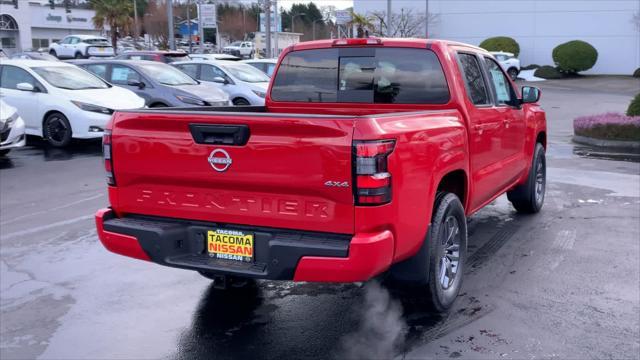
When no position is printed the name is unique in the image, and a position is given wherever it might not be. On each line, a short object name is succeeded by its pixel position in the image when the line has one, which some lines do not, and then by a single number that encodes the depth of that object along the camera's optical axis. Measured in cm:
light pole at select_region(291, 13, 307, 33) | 9806
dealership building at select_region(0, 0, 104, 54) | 6188
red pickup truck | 375
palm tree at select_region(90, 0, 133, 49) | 5906
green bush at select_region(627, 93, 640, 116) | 1525
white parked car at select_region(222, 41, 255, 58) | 5707
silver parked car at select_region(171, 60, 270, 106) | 1808
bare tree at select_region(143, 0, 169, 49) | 6494
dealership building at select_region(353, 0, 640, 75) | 4534
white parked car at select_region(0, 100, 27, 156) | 1111
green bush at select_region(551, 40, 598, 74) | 4362
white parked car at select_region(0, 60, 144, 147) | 1270
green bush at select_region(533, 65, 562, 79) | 4409
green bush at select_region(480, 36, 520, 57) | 4653
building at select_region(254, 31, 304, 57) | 7261
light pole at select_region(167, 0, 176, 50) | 3028
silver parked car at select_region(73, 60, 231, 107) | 1497
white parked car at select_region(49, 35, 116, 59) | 4464
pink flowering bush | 1414
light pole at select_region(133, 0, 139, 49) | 6150
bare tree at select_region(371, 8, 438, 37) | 5044
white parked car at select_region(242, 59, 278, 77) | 2208
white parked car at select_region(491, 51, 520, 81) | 4294
